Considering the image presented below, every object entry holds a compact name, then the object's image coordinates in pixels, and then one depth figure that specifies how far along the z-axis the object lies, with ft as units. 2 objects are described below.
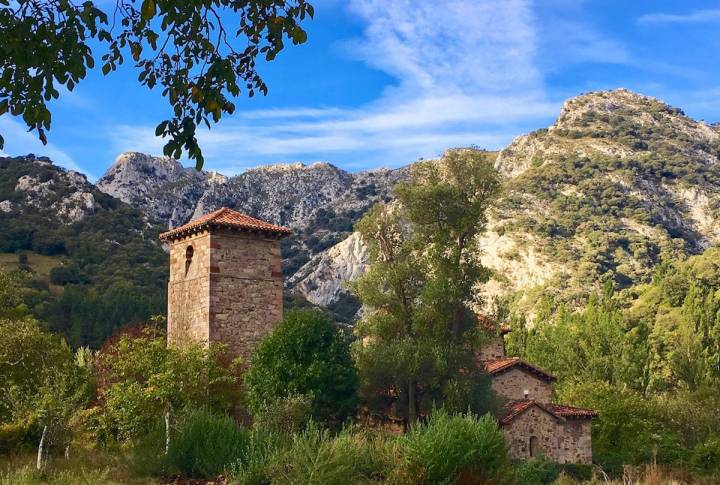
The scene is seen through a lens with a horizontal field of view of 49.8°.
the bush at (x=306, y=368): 92.02
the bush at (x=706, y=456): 115.75
